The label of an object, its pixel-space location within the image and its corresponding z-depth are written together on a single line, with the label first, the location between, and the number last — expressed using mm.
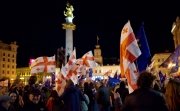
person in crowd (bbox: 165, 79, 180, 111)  4867
